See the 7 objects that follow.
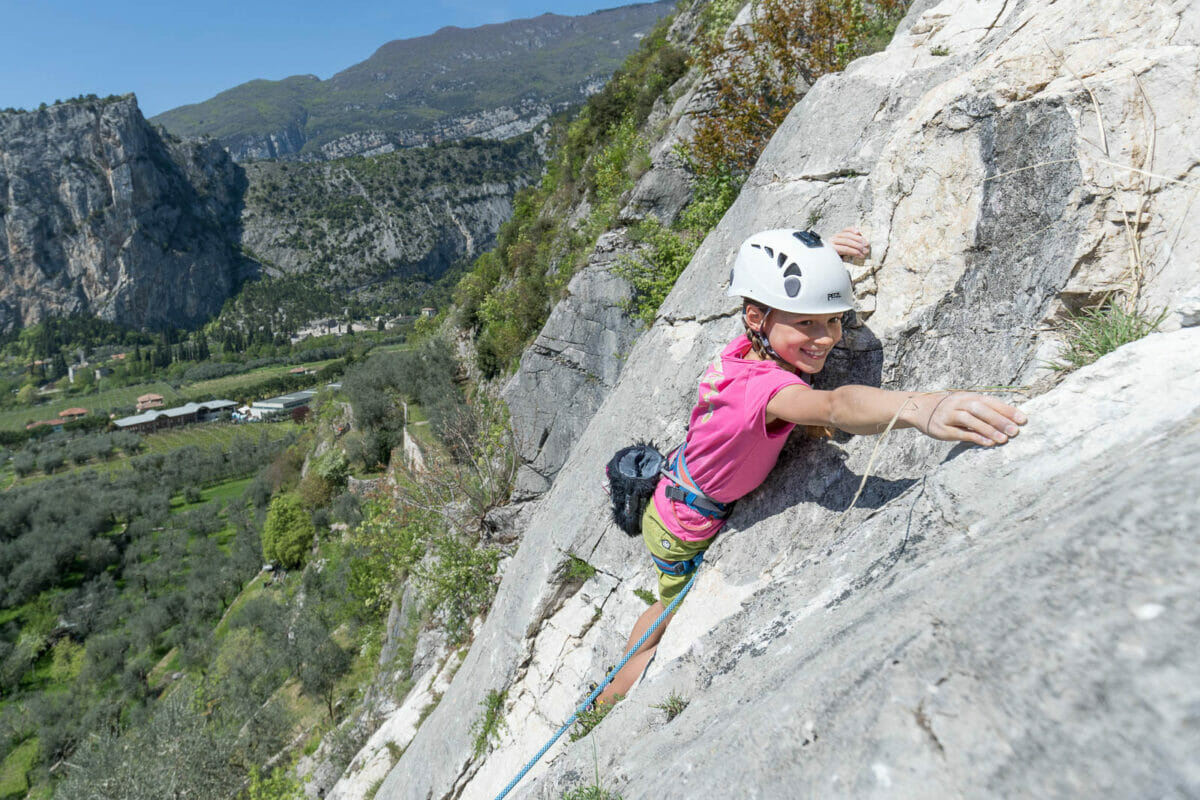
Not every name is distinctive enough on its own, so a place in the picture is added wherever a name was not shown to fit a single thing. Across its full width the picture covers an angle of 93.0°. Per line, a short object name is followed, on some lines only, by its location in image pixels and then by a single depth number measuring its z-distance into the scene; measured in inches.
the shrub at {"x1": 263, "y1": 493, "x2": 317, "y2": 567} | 1398.9
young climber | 88.2
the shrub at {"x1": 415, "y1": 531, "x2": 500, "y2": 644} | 338.0
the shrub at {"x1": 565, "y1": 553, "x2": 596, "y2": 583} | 205.0
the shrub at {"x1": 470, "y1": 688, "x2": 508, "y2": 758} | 203.8
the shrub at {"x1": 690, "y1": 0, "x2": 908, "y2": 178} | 305.7
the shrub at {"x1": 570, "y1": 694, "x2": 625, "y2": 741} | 153.6
